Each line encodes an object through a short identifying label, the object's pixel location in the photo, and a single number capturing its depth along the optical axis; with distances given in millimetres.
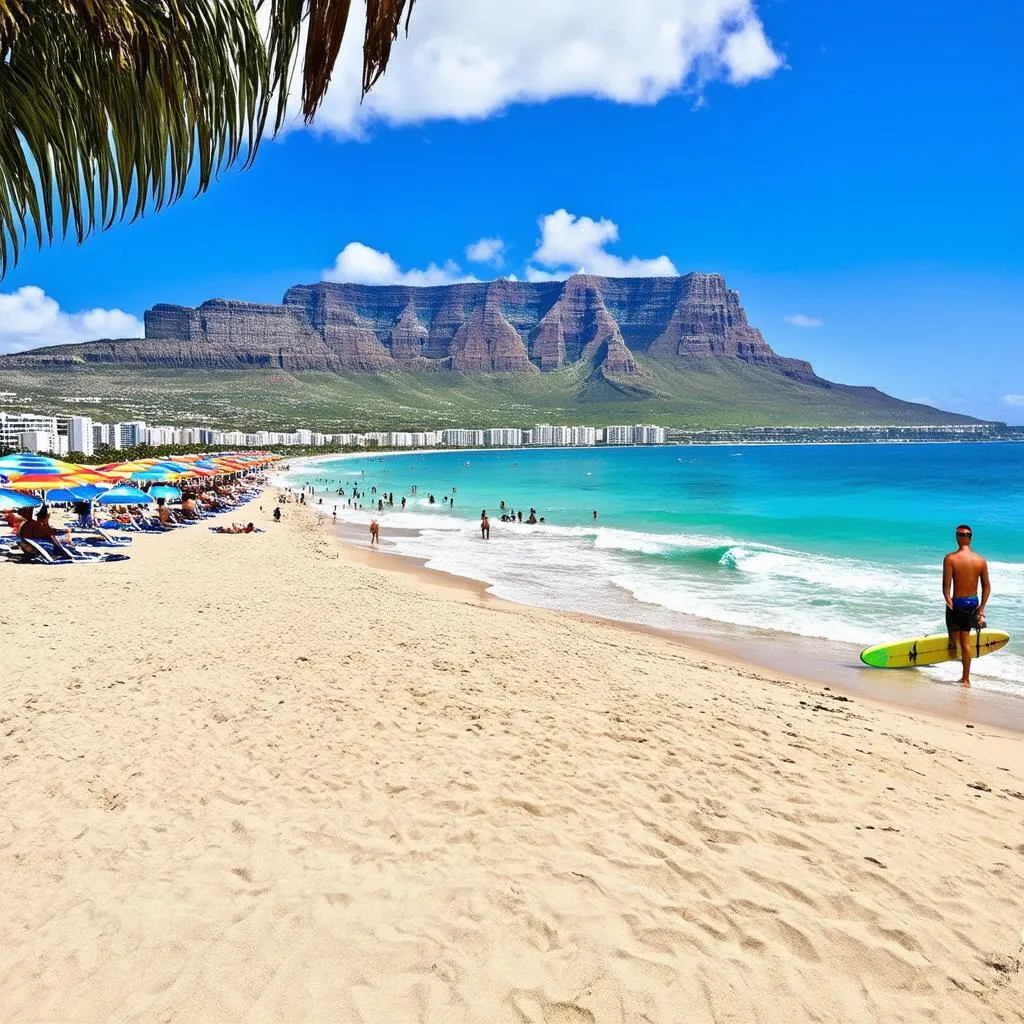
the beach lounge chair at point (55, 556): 16156
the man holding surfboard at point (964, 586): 9359
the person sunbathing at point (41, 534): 16344
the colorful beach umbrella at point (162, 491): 26969
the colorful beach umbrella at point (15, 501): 16984
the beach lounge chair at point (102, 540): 20609
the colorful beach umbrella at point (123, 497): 22281
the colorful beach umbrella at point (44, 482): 17906
